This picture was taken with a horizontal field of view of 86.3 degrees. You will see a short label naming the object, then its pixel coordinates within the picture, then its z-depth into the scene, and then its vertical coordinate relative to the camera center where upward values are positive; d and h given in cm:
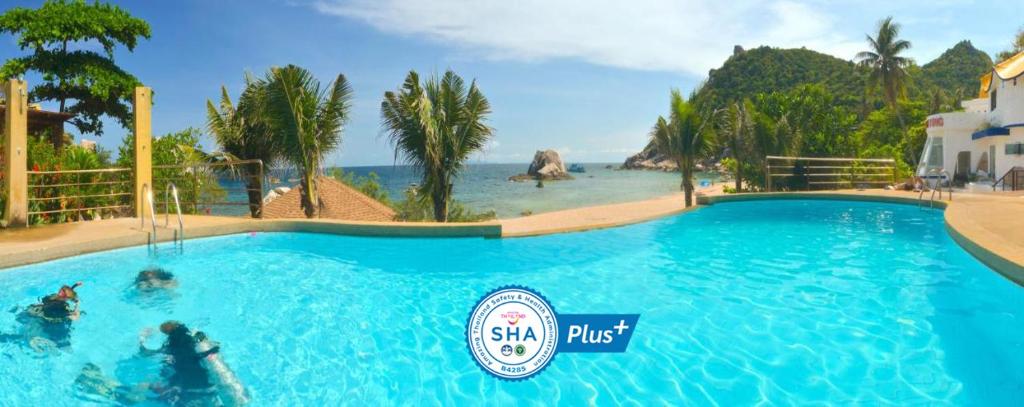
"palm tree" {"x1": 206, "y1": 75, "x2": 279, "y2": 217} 1326 +137
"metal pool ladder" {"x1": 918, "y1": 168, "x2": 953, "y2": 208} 1439 -32
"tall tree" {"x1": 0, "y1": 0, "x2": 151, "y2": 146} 1712 +450
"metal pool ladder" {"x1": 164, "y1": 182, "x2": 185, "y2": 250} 798 -67
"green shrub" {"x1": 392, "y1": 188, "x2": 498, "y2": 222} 1523 -77
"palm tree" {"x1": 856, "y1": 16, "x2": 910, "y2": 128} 3466 +806
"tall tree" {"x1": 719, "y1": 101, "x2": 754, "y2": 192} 1892 +195
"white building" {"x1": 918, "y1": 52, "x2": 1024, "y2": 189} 2012 +209
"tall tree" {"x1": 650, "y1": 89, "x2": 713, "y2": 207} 1592 +148
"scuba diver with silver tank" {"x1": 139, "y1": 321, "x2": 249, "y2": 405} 381 -140
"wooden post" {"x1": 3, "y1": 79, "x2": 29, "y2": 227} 914 +55
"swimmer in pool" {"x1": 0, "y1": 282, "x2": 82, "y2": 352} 512 -133
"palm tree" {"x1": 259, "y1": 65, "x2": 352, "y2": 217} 1210 +155
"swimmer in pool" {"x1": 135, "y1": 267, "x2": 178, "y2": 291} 694 -123
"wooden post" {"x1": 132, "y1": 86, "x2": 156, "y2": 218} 1086 +95
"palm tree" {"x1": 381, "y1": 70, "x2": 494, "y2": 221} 1234 +140
